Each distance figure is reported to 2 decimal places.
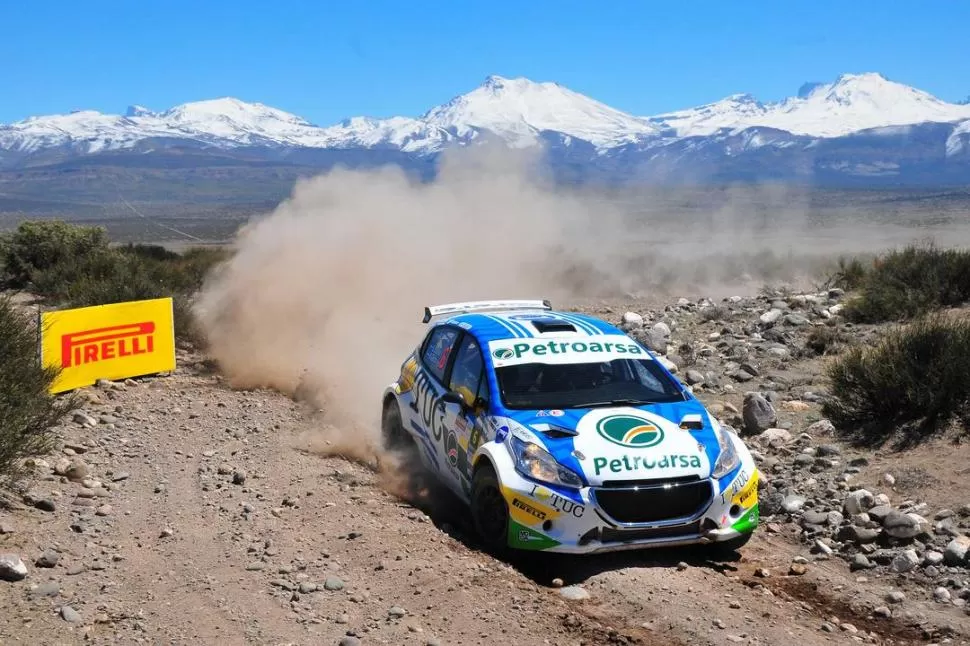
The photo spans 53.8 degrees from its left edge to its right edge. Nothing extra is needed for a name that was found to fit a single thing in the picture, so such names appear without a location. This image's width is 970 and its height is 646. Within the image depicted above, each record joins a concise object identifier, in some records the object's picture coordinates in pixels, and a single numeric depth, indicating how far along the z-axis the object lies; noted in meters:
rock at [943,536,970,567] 6.45
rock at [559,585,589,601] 5.95
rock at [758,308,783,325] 16.41
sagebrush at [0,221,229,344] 15.87
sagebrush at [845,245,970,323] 15.38
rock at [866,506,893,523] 7.19
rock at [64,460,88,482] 8.03
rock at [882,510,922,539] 6.84
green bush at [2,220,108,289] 24.69
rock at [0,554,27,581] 5.62
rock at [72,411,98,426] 10.02
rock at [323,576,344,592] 5.88
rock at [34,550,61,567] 5.94
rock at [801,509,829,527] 7.43
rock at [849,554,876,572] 6.63
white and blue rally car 6.22
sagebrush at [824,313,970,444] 8.92
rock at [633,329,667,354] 15.02
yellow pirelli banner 11.57
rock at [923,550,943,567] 6.47
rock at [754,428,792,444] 9.62
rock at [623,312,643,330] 17.55
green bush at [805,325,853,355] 13.66
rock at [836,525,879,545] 6.96
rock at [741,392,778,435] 10.02
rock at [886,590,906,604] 6.04
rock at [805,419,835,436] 9.58
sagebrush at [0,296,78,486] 6.91
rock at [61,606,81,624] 5.20
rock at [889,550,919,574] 6.49
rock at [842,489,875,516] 7.44
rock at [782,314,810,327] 16.11
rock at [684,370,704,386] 12.43
